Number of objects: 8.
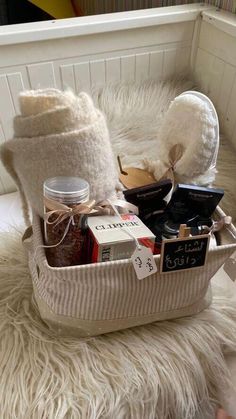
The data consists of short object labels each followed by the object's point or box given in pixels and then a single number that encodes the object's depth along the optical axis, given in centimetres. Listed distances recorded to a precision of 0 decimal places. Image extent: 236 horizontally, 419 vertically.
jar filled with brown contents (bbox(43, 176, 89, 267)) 50
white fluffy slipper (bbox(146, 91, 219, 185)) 64
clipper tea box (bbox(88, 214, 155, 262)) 50
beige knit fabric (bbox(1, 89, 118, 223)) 52
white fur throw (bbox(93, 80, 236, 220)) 92
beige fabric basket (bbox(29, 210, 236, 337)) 52
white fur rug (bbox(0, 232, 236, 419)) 55
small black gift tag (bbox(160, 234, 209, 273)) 52
